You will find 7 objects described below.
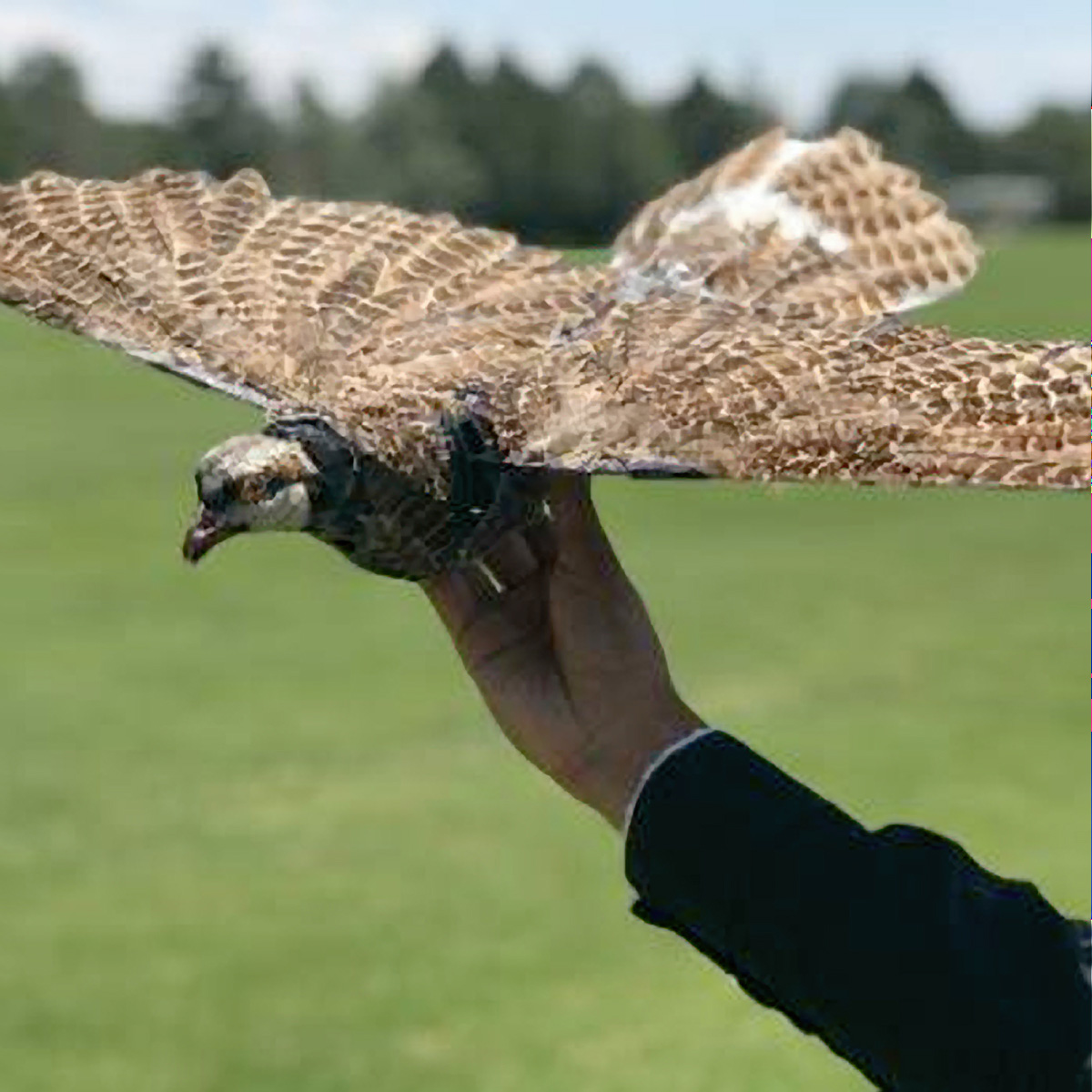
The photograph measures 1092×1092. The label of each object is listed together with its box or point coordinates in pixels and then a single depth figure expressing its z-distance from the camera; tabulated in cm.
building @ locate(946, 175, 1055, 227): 6631
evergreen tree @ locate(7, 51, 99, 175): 3728
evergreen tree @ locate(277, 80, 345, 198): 4122
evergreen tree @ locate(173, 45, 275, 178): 4338
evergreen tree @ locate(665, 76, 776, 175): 4947
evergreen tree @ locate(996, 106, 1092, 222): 6369
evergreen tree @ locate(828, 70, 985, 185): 4828
